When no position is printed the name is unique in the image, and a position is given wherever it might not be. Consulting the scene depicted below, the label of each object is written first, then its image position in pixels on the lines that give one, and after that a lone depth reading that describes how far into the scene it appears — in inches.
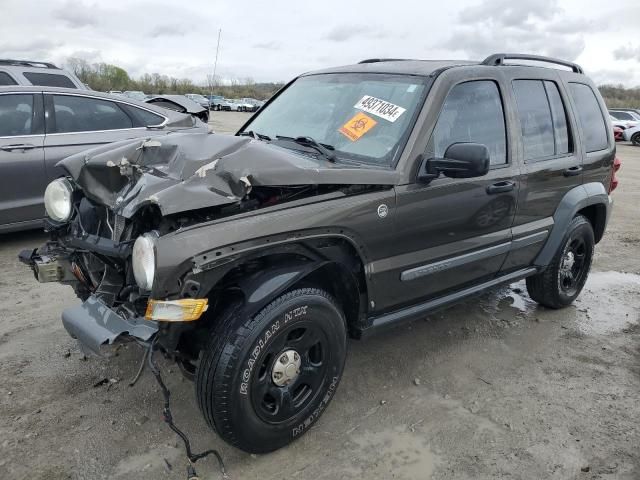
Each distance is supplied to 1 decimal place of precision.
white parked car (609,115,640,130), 957.8
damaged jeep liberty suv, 94.0
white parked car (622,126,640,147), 948.0
